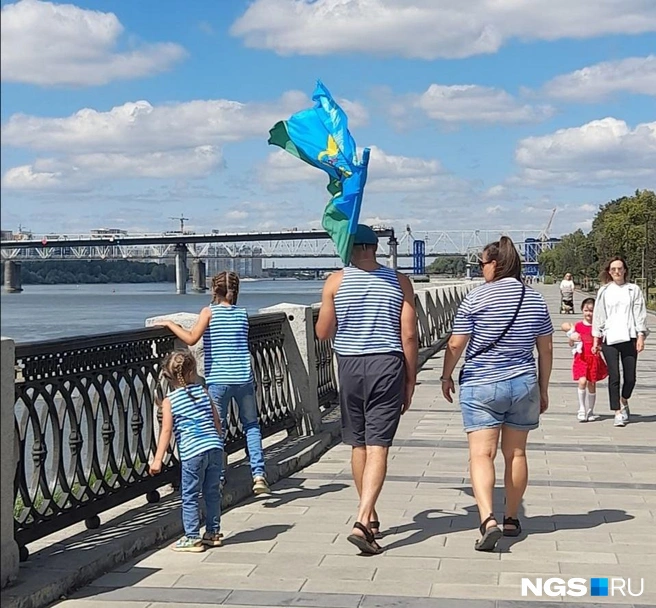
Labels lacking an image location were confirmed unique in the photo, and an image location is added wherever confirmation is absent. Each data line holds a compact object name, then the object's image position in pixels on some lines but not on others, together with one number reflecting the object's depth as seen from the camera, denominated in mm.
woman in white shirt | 11430
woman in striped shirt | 6379
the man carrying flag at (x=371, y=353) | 6270
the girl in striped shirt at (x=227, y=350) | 7637
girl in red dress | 12102
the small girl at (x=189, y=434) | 6234
